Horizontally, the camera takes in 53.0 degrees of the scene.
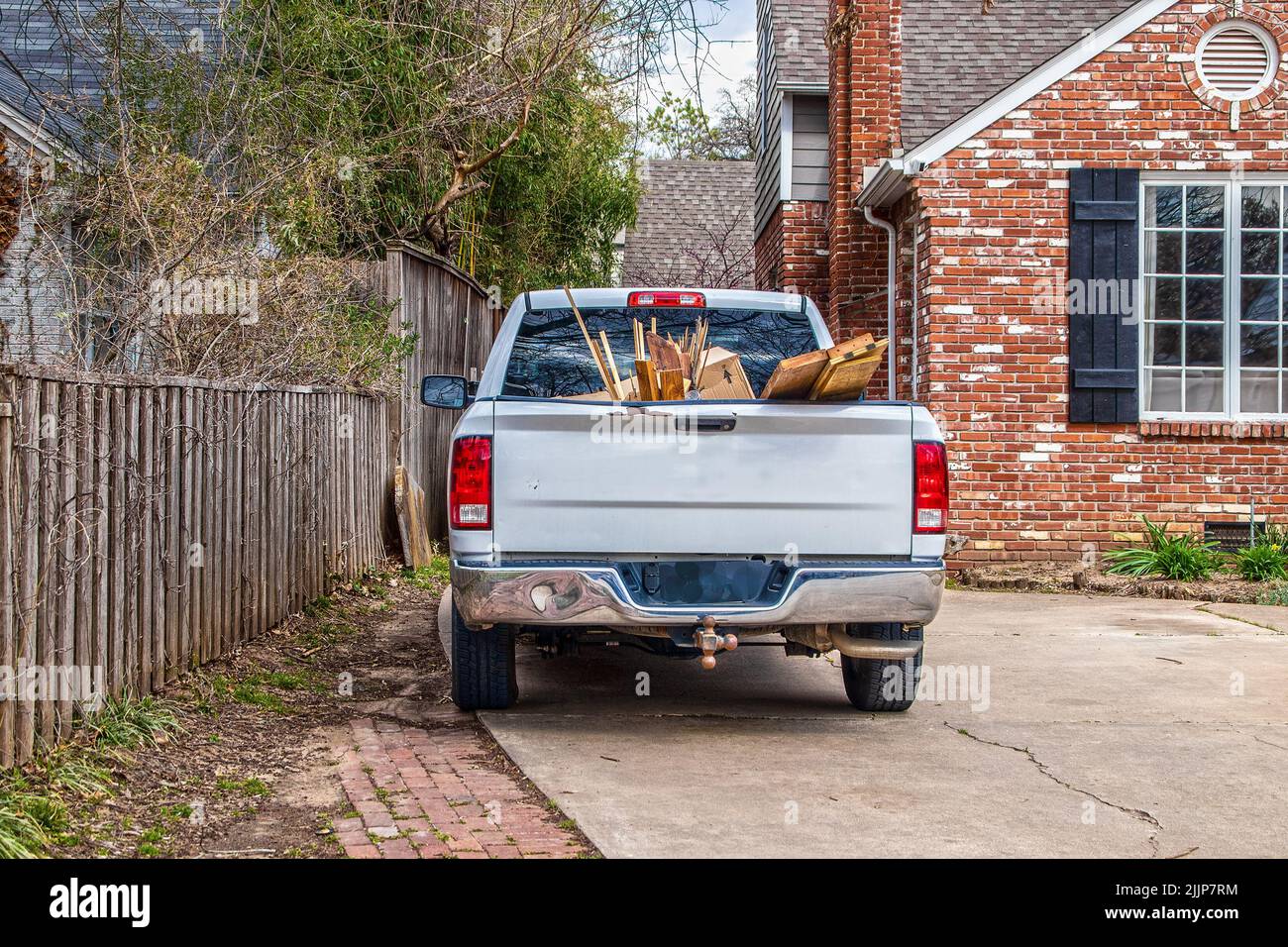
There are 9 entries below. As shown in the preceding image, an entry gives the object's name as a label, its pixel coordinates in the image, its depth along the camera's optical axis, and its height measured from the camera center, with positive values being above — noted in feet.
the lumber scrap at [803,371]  17.44 +1.00
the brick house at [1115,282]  36.45 +4.65
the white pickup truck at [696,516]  17.65 -0.98
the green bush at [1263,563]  34.83 -3.15
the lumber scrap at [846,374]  17.47 +0.97
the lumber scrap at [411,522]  37.96 -2.31
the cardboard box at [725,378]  20.34 +1.05
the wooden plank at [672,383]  19.45 +0.93
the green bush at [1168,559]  35.12 -3.10
